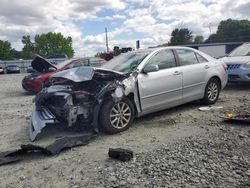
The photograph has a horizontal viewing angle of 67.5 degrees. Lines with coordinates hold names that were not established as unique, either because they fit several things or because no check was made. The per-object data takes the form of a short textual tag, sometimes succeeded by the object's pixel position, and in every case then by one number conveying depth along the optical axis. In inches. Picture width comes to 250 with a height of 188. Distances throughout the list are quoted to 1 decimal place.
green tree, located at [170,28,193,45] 2035.5
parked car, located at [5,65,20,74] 1011.6
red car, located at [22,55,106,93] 284.6
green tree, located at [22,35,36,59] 2438.3
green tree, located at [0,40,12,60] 2146.6
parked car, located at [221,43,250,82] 242.5
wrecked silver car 136.8
